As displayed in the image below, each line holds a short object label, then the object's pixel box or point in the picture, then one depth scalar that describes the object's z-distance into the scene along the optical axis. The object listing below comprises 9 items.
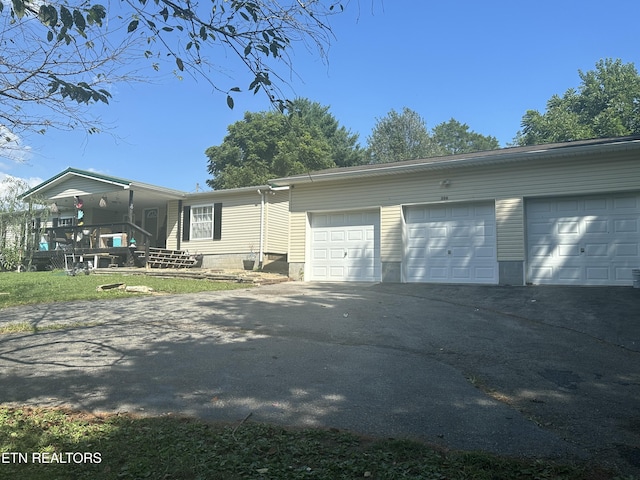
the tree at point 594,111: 31.41
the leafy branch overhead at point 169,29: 3.43
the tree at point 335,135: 40.00
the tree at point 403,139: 38.72
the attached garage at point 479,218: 11.02
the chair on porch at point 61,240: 20.11
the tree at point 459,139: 54.12
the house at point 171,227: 18.53
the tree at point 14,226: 15.82
